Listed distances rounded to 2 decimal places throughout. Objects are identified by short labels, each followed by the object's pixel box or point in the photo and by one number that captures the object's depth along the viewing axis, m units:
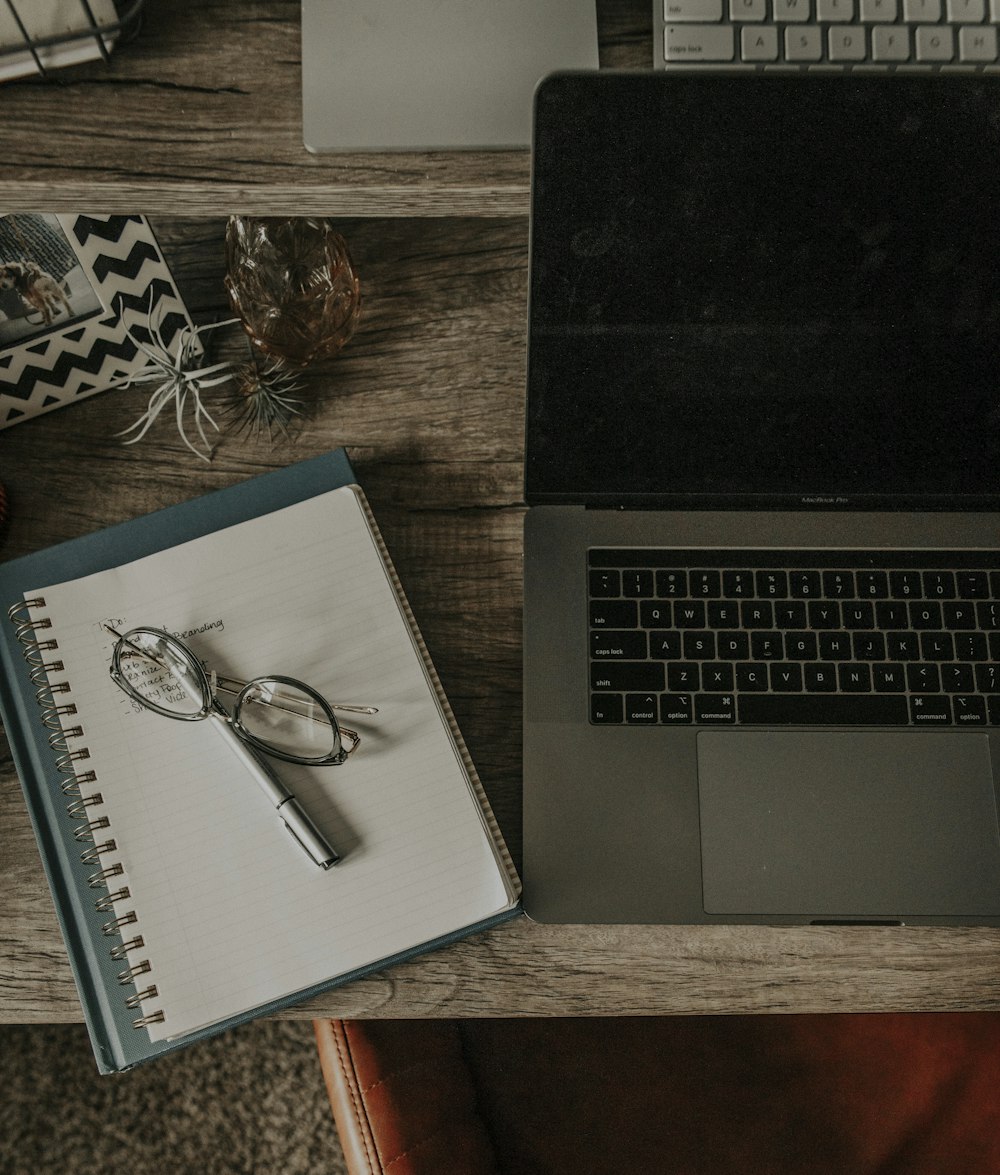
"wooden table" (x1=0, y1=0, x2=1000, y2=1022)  0.61
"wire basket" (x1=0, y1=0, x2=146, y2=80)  0.58
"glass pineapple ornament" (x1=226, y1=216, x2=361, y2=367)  0.80
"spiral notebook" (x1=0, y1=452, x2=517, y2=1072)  0.67
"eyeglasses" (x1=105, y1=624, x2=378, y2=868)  0.69
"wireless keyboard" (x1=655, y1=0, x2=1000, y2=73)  0.58
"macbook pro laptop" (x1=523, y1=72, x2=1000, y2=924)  0.61
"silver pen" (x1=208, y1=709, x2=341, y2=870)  0.67
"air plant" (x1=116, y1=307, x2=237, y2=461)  0.80
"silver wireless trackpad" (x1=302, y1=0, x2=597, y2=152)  0.60
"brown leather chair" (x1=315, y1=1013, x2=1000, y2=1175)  0.92
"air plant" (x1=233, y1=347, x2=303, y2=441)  0.81
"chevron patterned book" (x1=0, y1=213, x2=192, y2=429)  0.73
